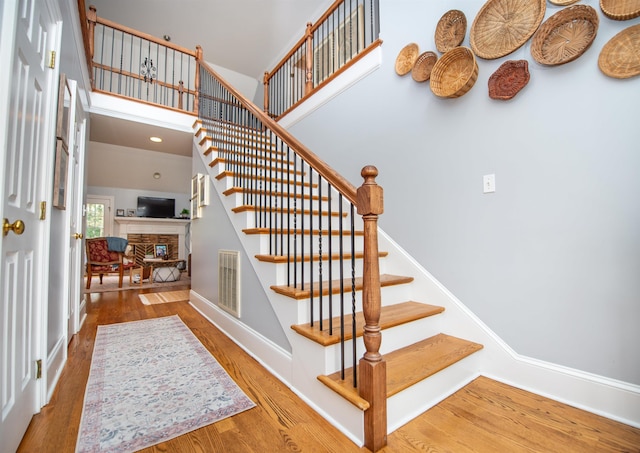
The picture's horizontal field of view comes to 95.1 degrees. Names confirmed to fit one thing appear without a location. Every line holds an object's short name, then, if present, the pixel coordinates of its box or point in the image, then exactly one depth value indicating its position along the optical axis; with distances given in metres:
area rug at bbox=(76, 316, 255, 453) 1.28
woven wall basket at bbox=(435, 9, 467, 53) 1.97
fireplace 7.27
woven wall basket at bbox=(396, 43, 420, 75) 2.31
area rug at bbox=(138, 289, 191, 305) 3.99
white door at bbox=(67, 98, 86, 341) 2.43
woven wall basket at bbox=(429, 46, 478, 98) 1.90
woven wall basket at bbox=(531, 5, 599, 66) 1.47
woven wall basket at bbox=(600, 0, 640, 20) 1.34
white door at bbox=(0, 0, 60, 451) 1.03
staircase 1.35
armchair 4.95
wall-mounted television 7.53
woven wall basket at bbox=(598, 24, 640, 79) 1.35
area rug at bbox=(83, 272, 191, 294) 4.95
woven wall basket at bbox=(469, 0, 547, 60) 1.65
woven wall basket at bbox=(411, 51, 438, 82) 2.15
